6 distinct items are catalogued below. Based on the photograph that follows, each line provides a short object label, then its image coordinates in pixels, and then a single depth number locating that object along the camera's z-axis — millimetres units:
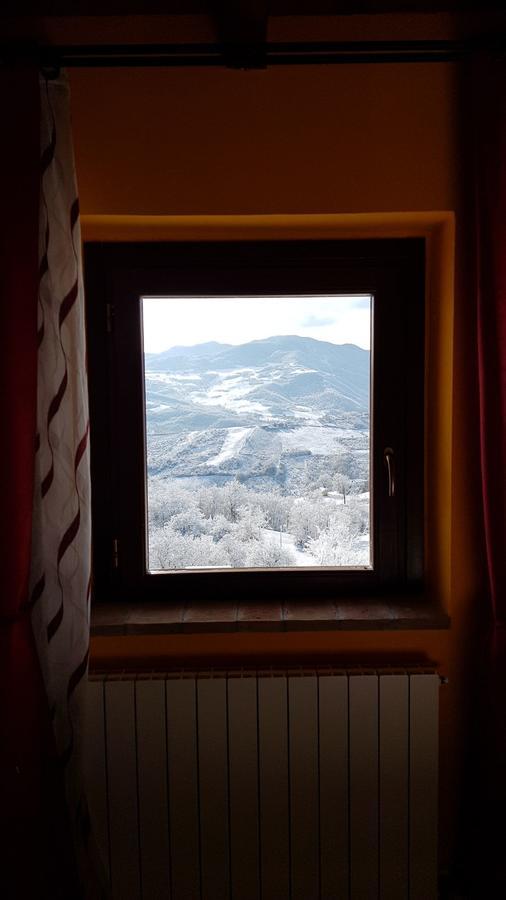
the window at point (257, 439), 1756
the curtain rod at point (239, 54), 1400
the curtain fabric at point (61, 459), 1448
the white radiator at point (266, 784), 1570
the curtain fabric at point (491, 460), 1452
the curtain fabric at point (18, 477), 1390
